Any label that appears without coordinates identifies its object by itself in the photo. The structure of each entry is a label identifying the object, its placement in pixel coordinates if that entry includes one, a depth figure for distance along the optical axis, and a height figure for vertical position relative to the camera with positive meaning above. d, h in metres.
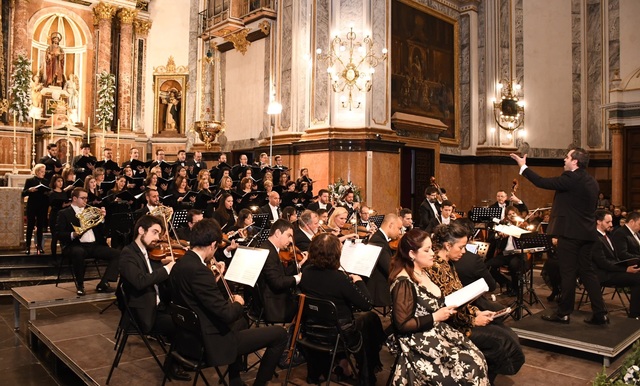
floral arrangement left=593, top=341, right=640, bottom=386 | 3.51 -1.26
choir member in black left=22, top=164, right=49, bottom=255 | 8.99 -0.19
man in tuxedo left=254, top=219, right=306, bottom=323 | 4.85 -0.86
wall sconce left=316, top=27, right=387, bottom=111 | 13.06 +3.43
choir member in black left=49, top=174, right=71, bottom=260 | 8.84 -0.09
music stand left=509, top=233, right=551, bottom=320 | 6.27 -0.65
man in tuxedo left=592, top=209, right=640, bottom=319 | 6.52 -0.95
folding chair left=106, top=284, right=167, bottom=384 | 4.50 -1.24
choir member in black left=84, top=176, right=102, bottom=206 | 8.77 +0.04
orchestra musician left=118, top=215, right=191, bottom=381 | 4.53 -0.83
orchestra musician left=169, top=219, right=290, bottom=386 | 3.66 -0.86
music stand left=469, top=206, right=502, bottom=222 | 9.06 -0.34
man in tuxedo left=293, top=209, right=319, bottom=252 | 6.15 -0.45
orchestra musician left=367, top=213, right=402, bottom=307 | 6.00 -1.03
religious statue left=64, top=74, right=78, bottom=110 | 16.92 +3.48
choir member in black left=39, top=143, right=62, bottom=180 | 10.15 +0.61
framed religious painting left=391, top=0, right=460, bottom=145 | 15.22 +4.21
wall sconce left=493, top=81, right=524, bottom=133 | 17.70 +3.07
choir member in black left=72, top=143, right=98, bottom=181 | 10.44 +0.63
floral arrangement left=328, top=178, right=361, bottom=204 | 11.99 +0.11
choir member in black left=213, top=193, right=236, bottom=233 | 8.36 -0.33
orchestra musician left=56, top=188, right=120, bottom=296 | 7.05 -0.75
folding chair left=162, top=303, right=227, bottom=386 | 3.64 -1.04
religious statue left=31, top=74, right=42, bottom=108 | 16.14 +3.25
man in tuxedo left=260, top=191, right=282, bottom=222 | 9.01 -0.24
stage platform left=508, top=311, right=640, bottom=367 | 5.06 -1.50
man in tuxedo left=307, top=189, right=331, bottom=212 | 9.92 -0.12
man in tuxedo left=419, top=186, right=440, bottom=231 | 9.13 -0.28
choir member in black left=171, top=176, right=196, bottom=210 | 9.46 -0.03
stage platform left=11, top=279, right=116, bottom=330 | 5.96 -1.29
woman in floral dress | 3.56 -1.03
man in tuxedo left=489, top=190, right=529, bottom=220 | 9.38 -0.12
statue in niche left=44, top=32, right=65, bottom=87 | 16.81 +4.33
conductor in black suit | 5.62 -0.35
